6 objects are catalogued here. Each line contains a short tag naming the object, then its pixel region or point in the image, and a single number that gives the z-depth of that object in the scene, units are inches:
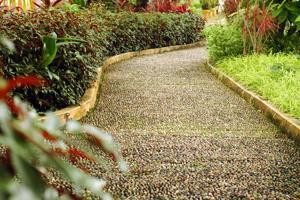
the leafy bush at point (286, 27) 298.3
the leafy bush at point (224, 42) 325.7
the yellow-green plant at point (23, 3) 288.9
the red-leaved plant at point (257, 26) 290.2
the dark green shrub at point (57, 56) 151.4
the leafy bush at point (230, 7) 363.4
